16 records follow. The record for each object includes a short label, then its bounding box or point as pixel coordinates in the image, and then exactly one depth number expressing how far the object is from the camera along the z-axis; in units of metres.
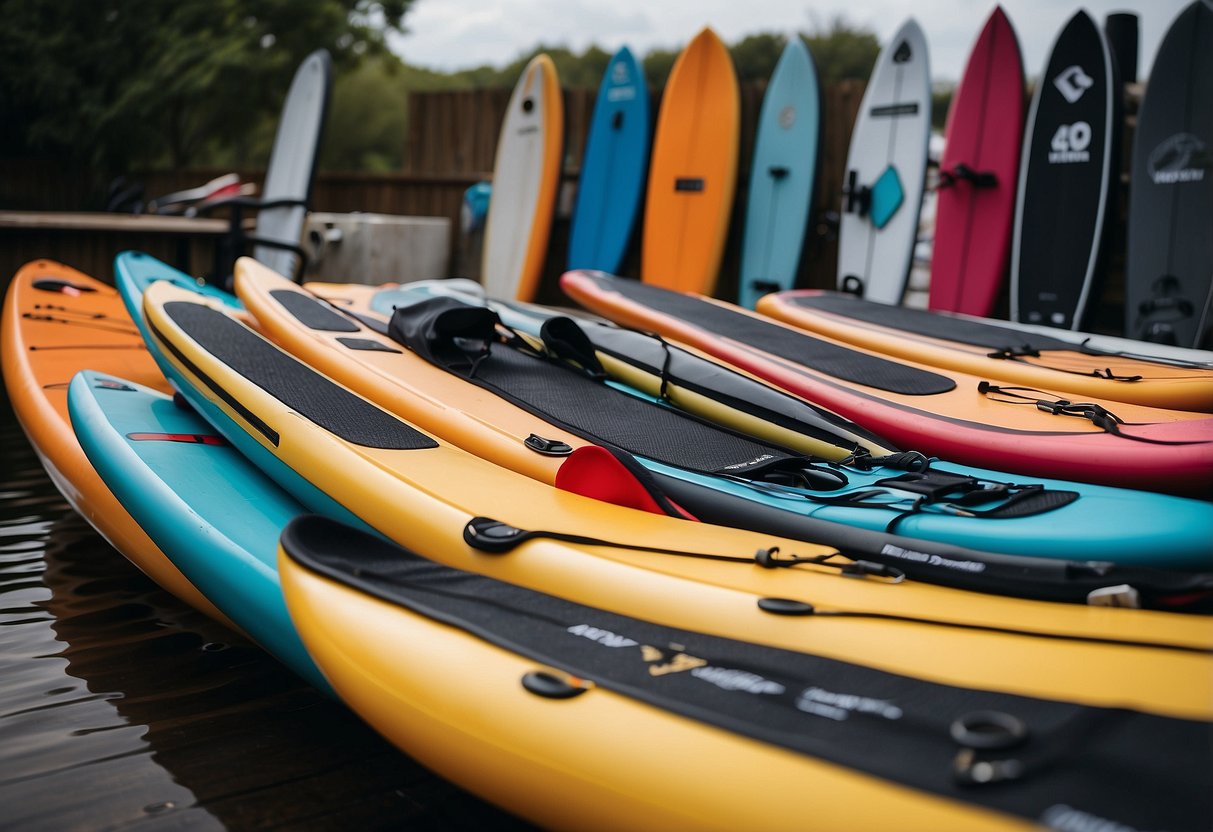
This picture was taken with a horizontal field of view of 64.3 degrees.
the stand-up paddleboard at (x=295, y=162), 5.69
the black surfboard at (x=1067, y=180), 4.41
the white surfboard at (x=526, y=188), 6.45
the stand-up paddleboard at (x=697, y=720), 1.00
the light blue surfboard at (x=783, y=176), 5.50
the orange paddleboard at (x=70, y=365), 2.63
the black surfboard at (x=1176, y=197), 4.03
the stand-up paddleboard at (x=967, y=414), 2.19
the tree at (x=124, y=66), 11.22
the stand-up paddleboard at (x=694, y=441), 1.78
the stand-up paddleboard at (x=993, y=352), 2.82
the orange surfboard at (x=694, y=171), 5.73
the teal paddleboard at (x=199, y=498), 1.91
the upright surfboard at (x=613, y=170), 6.15
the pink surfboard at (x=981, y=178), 4.72
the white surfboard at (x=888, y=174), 5.02
